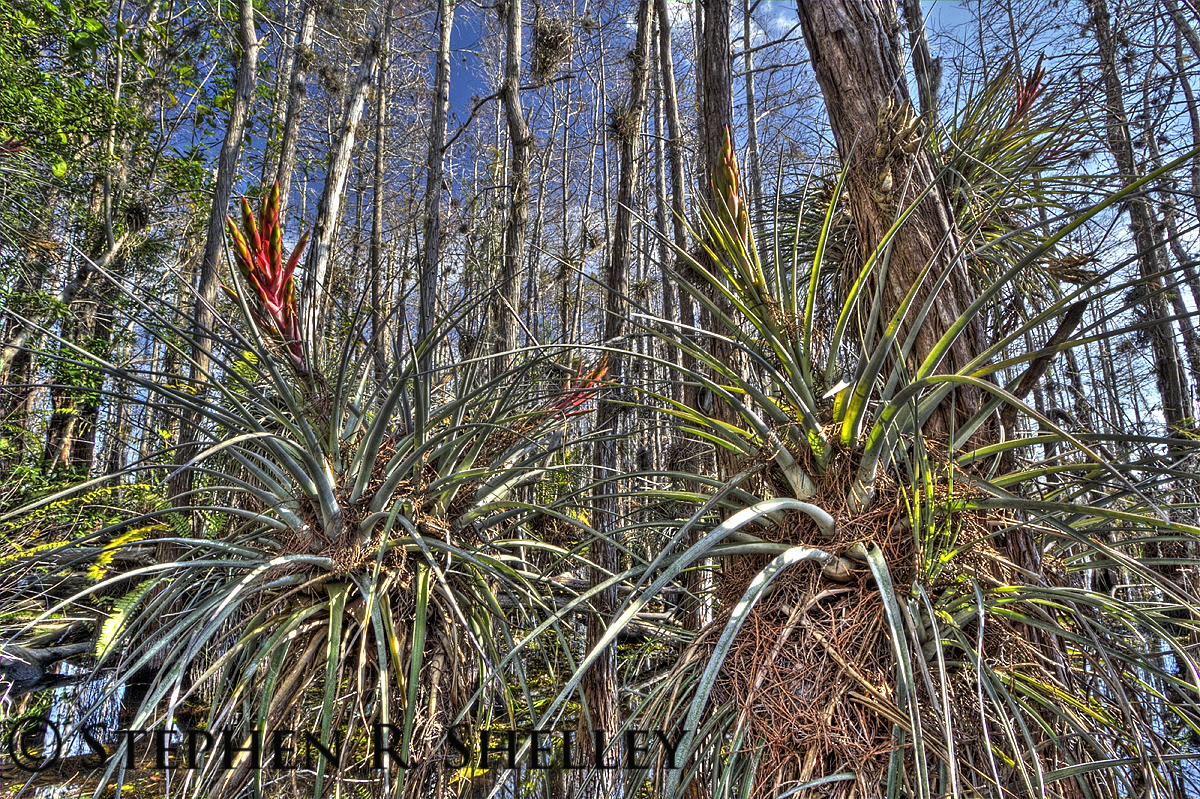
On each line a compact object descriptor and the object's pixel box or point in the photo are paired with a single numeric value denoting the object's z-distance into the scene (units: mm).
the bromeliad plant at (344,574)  1494
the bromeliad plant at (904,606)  1136
